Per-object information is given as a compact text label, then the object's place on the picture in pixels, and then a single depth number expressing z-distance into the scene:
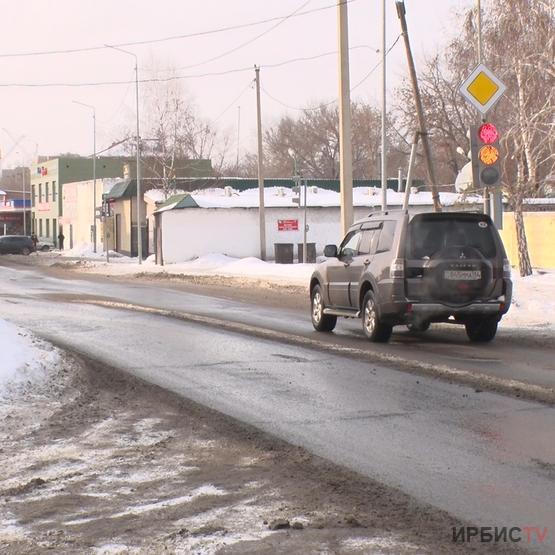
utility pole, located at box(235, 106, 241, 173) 89.86
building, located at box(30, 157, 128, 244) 90.62
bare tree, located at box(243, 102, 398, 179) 87.06
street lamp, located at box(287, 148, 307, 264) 39.42
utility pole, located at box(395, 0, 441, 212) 28.88
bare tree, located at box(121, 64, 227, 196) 65.19
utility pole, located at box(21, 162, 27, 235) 103.59
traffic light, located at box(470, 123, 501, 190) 17.02
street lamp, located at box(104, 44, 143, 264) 49.49
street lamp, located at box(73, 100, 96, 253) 66.32
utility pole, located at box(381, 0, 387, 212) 35.53
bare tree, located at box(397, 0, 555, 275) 23.30
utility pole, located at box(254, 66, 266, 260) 42.75
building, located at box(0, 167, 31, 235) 109.69
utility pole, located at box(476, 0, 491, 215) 23.08
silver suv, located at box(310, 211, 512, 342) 13.76
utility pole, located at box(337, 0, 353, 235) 25.31
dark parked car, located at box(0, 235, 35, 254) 70.69
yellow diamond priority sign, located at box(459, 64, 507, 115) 17.70
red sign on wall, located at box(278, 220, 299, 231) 52.78
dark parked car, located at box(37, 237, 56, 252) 82.62
